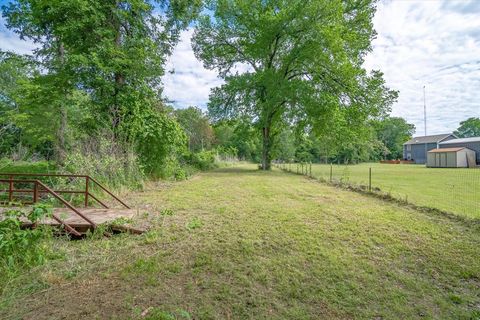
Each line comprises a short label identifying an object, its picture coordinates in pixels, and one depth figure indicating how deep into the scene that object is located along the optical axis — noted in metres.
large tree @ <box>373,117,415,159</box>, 51.91
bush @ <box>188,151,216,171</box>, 19.04
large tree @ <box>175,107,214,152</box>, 35.62
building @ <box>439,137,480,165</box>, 28.51
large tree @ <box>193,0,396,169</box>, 15.22
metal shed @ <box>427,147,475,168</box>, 26.48
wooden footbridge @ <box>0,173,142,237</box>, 4.29
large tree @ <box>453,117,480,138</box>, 57.16
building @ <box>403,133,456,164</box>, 39.09
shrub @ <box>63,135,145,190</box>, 7.29
